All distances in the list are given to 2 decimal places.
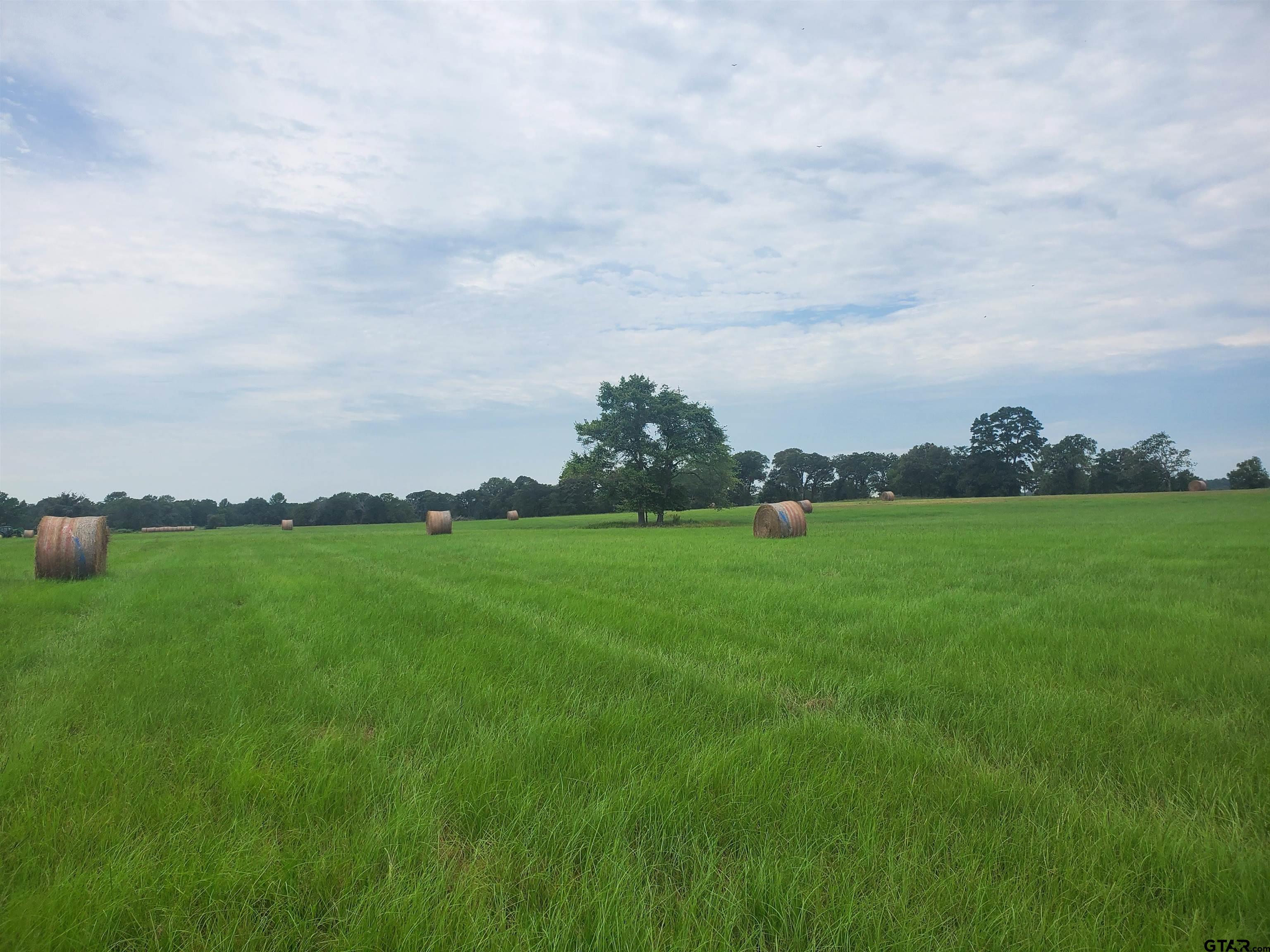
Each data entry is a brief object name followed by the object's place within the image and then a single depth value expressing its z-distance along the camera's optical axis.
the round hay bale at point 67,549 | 12.43
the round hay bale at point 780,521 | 21.62
